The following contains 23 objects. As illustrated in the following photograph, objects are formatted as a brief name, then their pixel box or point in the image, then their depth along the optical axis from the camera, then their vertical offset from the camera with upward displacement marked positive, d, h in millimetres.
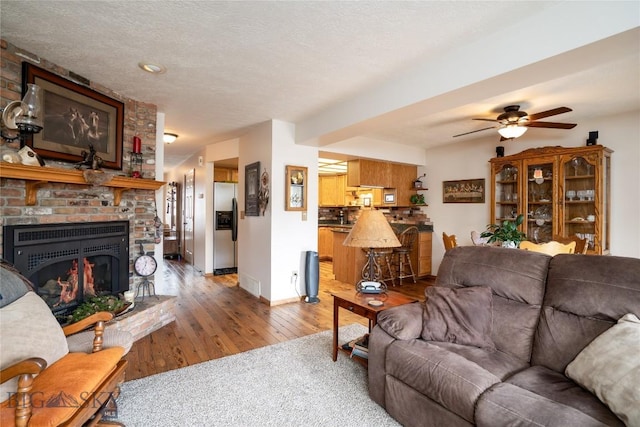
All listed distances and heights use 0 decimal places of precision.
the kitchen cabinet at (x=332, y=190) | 7395 +549
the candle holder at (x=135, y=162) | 3371 +537
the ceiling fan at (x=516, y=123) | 3281 +982
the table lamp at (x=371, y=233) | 2312 -160
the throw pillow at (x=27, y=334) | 1364 -602
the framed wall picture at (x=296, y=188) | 4082 +314
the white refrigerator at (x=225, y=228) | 5852 -327
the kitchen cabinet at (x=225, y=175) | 6248 +766
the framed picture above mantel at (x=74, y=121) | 2512 +830
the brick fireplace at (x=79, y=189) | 2275 +196
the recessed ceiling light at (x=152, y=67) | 2527 +1210
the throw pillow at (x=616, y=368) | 1165 -667
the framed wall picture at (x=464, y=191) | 5167 +380
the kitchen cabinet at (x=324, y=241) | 7559 -735
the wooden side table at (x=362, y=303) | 2143 -671
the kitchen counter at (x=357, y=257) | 4969 -773
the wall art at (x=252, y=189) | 4302 +327
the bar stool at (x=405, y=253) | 5211 -710
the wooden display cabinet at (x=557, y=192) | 3775 +289
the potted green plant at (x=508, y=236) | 2777 -212
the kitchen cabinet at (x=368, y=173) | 5422 +706
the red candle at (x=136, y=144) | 3338 +723
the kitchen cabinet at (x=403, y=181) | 5965 +608
